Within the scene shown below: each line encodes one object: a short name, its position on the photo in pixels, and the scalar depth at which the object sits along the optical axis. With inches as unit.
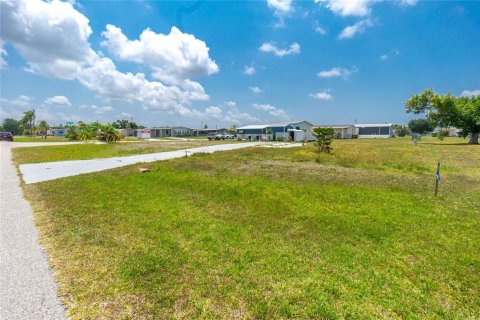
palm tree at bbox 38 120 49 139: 2909.5
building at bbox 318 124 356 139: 2620.6
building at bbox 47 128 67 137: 3887.8
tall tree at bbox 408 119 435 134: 3796.8
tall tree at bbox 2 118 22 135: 4808.1
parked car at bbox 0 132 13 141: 1907.1
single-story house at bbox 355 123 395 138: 2888.8
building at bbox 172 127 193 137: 3555.9
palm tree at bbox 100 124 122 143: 1642.1
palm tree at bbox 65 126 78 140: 2166.6
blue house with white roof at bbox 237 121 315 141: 1969.7
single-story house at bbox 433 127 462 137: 3628.9
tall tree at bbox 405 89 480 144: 1335.8
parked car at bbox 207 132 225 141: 2225.6
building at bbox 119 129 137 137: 3580.2
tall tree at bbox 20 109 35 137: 2975.1
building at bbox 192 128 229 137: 3905.8
